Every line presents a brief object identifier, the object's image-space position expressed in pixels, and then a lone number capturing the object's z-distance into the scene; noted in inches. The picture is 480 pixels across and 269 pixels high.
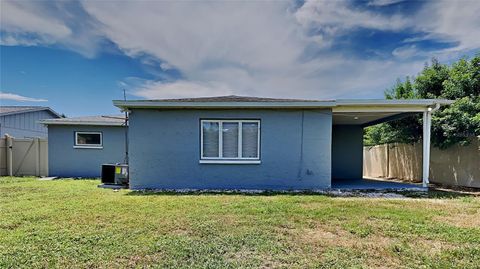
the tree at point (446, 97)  376.2
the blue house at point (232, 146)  350.3
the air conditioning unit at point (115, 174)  367.9
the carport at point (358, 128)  336.2
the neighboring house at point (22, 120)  755.4
